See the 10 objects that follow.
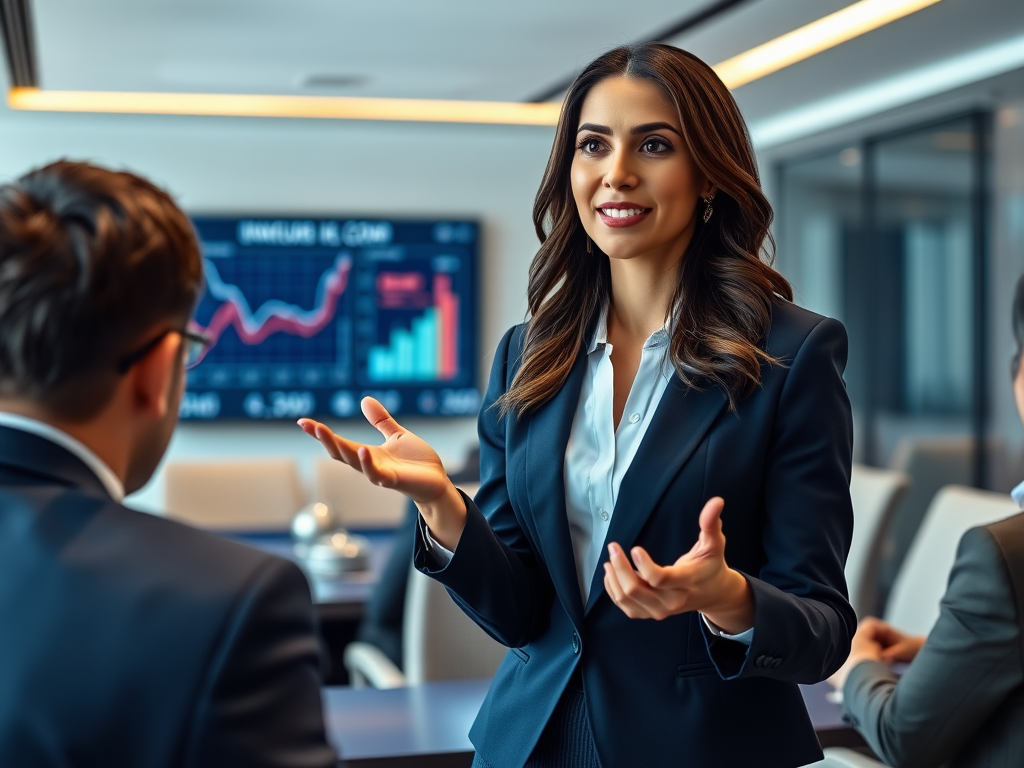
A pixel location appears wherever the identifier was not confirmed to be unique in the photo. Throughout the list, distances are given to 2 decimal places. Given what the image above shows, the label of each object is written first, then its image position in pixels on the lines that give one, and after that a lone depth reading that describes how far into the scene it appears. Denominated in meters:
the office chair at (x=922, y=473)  5.09
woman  1.35
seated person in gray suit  1.51
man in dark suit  0.82
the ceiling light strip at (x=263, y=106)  5.75
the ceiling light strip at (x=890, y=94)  4.46
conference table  1.92
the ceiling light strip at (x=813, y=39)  3.95
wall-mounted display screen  6.20
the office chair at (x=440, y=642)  2.85
